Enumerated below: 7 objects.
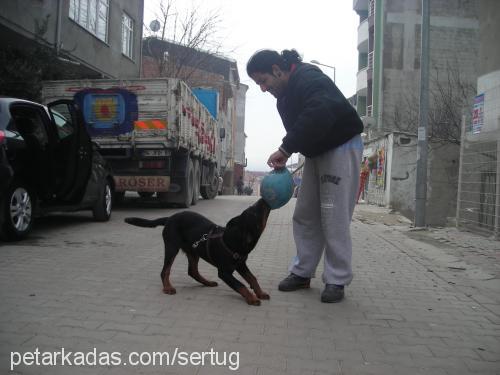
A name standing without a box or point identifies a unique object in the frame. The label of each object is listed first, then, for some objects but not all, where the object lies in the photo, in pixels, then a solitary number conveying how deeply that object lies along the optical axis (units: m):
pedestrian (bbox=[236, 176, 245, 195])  42.09
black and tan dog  3.46
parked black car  5.49
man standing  3.46
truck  10.44
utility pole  9.81
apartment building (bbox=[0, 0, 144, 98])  11.43
